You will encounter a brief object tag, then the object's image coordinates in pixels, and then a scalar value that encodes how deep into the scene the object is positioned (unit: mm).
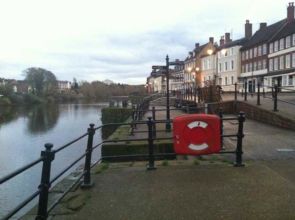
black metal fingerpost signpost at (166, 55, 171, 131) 9527
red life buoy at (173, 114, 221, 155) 4591
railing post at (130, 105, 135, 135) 8994
